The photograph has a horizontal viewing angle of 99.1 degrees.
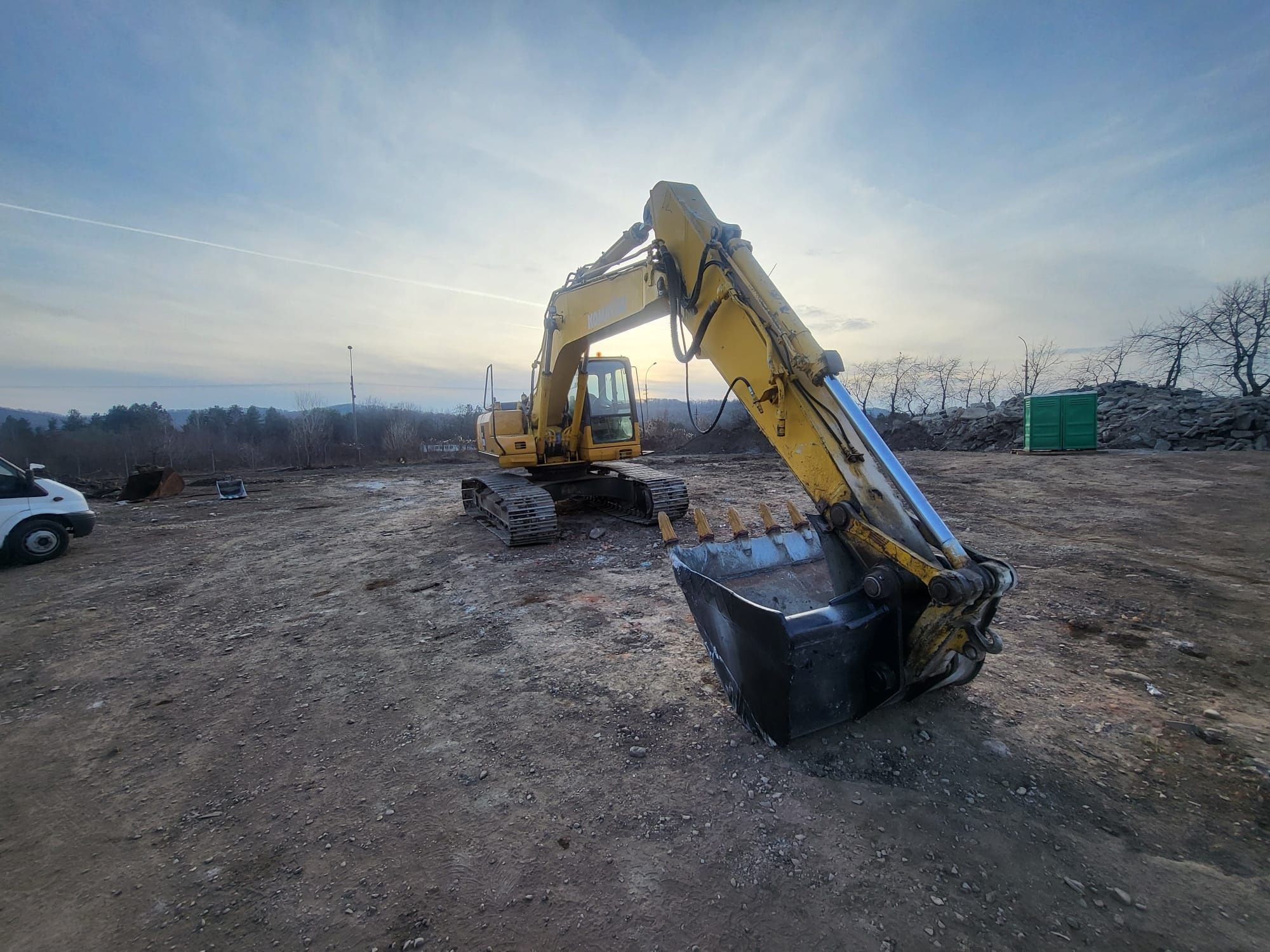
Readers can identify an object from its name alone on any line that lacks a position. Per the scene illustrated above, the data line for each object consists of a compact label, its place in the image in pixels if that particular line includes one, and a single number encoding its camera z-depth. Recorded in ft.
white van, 25.21
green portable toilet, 56.75
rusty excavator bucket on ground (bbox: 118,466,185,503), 46.85
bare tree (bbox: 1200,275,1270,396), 69.36
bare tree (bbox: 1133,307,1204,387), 75.51
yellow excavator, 8.19
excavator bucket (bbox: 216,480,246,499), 46.70
